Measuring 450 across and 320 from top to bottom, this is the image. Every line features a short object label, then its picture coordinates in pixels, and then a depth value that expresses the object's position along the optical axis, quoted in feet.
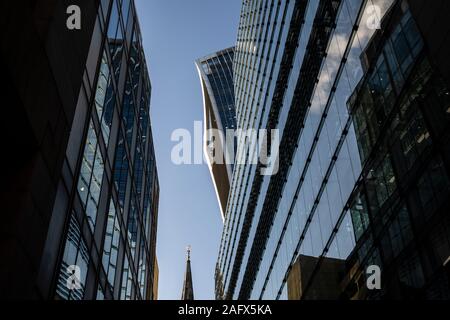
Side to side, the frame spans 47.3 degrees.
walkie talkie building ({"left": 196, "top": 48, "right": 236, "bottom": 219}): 469.57
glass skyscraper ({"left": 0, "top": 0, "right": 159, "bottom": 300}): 38.40
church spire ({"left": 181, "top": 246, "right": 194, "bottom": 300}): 475.68
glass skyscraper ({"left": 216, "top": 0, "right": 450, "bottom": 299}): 40.55
